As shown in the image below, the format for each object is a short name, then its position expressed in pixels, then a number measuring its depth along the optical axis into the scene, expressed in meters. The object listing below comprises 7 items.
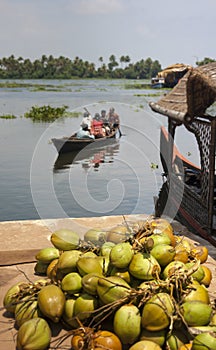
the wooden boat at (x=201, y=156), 4.69
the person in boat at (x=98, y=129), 14.78
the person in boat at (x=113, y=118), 16.84
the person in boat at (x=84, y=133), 13.95
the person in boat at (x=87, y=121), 14.38
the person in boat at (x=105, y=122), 15.89
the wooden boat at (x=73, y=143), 13.55
